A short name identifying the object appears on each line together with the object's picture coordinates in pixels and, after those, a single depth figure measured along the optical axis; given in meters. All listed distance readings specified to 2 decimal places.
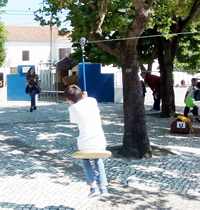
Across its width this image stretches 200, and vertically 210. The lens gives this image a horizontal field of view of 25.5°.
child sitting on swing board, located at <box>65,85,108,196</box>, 5.41
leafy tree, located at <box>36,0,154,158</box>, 8.41
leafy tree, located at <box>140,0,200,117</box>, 12.64
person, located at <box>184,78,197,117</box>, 13.45
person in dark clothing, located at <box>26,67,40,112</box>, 15.78
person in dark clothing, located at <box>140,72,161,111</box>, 16.89
